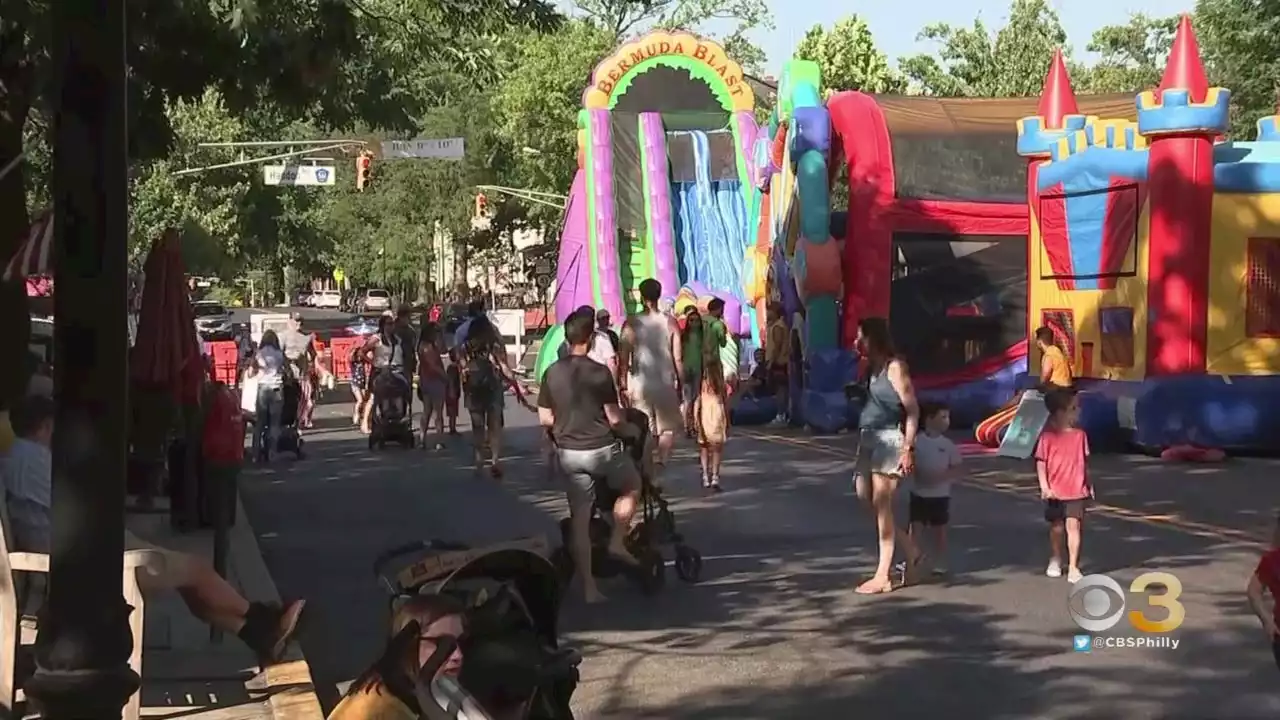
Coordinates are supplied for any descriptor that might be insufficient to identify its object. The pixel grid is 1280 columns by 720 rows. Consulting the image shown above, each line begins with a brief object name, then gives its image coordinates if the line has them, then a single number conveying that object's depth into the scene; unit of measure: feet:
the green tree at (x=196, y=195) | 135.23
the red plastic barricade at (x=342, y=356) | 124.76
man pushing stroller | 31.58
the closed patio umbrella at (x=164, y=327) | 38.17
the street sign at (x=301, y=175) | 116.47
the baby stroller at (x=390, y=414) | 65.72
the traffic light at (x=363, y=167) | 123.41
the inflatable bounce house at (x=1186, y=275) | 57.31
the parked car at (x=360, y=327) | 132.48
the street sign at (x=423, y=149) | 104.63
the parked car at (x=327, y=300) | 386.11
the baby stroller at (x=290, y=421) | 63.21
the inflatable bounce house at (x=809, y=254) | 71.77
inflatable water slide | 101.86
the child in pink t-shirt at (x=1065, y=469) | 31.83
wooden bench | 20.71
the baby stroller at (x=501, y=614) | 16.87
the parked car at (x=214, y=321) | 132.39
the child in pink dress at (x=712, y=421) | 47.83
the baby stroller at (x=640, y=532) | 32.14
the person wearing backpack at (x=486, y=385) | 53.72
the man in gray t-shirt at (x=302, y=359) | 75.56
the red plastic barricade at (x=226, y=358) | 102.58
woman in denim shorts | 31.94
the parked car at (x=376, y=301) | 296.10
